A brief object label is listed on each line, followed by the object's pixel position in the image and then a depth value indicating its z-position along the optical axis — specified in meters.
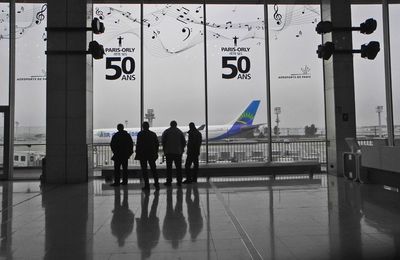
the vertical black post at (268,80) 13.39
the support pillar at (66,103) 10.92
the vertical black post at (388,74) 13.06
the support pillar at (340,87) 12.00
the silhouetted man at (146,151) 9.26
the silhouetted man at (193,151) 10.47
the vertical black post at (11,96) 11.97
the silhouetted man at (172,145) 9.80
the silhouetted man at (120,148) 10.06
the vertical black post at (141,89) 13.02
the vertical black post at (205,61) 13.26
